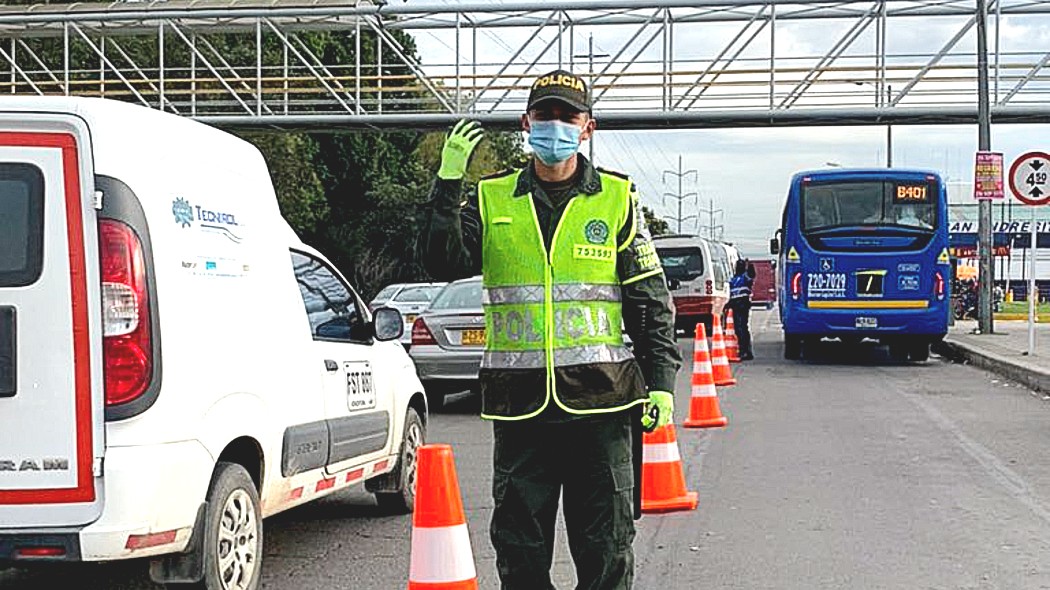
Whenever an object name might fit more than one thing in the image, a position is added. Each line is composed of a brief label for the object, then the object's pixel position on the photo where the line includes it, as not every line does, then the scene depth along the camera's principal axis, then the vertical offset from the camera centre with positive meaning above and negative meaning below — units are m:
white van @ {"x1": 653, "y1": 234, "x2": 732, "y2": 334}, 30.62 -0.58
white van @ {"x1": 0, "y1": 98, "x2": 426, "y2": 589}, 5.20 -0.34
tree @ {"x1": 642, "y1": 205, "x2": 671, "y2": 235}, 86.71 +1.81
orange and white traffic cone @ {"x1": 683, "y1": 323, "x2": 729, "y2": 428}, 13.16 -1.44
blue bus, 21.83 -0.13
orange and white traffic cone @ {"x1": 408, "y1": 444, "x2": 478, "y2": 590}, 4.51 -0.89
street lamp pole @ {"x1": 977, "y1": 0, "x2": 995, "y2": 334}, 26.80 +2.15
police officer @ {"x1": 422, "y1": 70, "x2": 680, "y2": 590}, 4.69 -0.24
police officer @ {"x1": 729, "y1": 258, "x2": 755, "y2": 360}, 22.73 -0.81
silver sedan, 13.97 -0.90
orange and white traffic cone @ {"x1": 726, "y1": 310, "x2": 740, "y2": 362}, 23.64 -1.56
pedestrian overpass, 28.92 +4.11
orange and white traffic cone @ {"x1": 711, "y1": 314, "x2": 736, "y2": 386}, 18.09 -1.43
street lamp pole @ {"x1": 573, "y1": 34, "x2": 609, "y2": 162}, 29.56 +5.09
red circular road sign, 19.67 +0.94
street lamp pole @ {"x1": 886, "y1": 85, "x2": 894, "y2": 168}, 53.41 +3.94
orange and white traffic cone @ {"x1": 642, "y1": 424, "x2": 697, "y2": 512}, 8.65 -1.43
